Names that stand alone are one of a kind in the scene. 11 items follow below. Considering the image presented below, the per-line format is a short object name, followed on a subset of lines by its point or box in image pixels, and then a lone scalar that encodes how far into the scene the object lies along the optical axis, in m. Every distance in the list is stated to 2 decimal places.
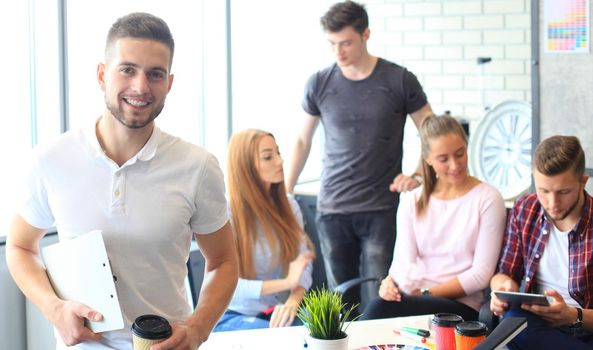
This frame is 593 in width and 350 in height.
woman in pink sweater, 3.26
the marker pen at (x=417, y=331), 2.49
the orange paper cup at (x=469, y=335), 2.17
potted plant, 2.26
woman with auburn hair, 3.50
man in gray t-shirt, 3.96
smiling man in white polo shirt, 1.97
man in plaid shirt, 2.76
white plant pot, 2.26
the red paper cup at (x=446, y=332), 2.30
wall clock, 4.98
